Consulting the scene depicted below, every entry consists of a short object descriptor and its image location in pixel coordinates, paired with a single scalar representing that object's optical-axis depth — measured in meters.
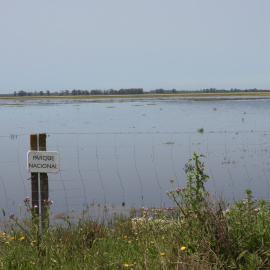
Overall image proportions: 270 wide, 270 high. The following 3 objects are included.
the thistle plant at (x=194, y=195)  5.87
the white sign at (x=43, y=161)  8.54
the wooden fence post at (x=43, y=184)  8.74
